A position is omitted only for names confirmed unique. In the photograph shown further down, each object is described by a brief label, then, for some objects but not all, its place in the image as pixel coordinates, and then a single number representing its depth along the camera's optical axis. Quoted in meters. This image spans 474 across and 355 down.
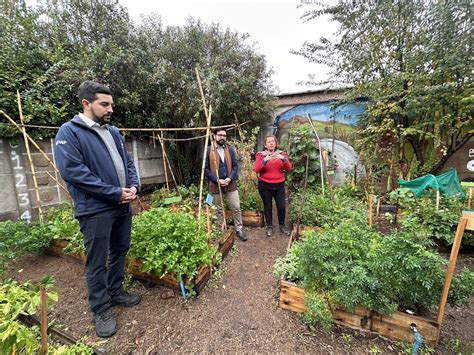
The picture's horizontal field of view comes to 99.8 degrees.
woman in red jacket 3.56
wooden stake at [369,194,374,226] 2.75
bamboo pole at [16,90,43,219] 3.28
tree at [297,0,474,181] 3.45
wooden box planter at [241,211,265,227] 4.18
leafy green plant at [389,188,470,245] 2.91
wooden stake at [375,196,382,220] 3.69
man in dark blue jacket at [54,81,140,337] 1.64
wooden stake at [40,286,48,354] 1.15
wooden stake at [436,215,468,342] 1.47
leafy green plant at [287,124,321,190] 5.33
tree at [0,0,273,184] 4.16
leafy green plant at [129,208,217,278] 2.16
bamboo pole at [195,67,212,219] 2.56
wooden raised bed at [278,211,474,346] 1.50
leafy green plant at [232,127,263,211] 4.30
